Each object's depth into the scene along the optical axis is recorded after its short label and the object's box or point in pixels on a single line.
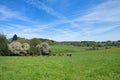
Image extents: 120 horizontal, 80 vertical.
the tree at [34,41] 48.35
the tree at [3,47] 31.69
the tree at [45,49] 37.75
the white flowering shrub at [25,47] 34.80
